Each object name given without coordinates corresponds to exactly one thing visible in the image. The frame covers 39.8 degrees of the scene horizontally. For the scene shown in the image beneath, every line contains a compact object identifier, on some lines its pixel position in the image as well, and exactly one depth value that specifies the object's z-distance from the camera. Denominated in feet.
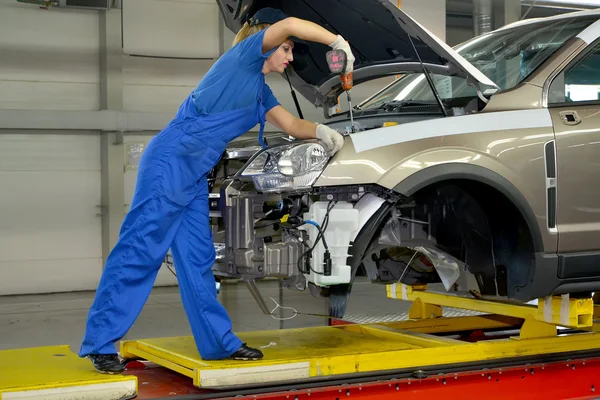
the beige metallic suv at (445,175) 12.07
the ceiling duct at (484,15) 31.48
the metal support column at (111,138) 34.09
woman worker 11.67
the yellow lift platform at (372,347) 11.82
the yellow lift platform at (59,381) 10.52
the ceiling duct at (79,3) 32.09
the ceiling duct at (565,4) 30.81
